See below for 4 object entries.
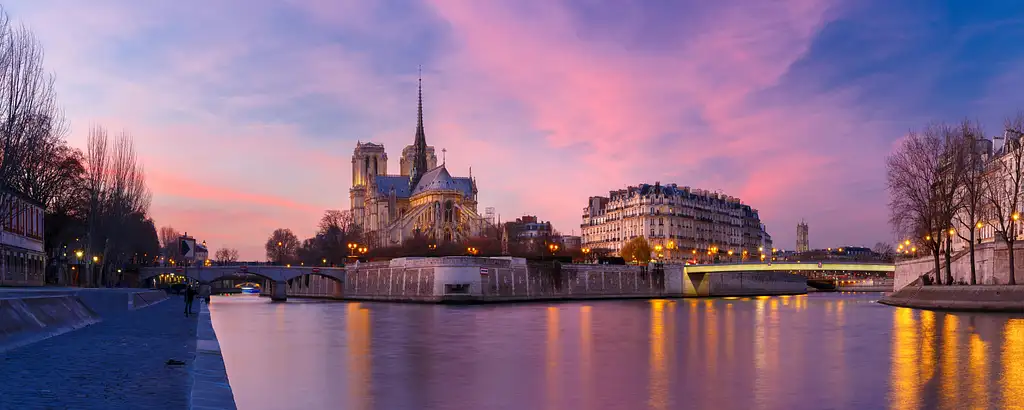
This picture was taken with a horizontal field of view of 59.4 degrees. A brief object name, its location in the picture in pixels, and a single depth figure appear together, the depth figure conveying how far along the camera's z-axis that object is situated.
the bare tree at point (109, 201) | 59.68
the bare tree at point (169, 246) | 158.25
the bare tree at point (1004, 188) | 52.32
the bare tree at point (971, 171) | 54.56
